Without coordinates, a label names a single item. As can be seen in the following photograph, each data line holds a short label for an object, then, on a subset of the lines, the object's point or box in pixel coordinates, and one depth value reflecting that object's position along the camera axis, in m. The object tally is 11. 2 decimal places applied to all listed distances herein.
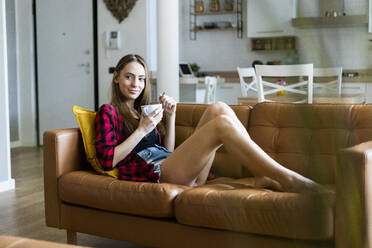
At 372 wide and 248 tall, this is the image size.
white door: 6.02
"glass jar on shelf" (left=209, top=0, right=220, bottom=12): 6.55
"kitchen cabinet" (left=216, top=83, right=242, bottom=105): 5.82
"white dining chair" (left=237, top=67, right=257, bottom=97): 3.96
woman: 1.86
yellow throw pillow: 2.31
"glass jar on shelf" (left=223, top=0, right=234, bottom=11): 6.48
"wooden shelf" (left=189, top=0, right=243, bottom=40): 6.50
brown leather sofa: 1.75
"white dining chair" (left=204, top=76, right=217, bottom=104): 4.75
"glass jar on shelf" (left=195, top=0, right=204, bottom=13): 6.64
